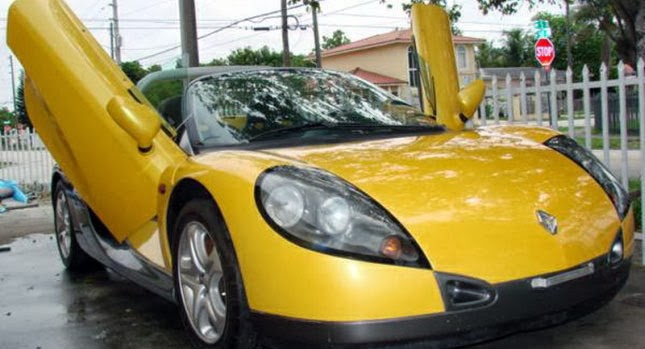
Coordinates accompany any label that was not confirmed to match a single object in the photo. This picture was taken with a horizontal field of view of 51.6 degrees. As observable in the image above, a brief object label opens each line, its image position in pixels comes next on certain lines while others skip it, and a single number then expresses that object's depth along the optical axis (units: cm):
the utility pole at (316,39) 3195
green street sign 1517
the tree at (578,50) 6261
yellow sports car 237
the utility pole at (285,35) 2819
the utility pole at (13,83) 7609
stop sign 1287
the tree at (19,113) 6514
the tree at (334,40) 8144
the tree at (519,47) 7606
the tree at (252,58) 5866
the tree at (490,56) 8038
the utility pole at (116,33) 4212
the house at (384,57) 4825
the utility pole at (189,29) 880
